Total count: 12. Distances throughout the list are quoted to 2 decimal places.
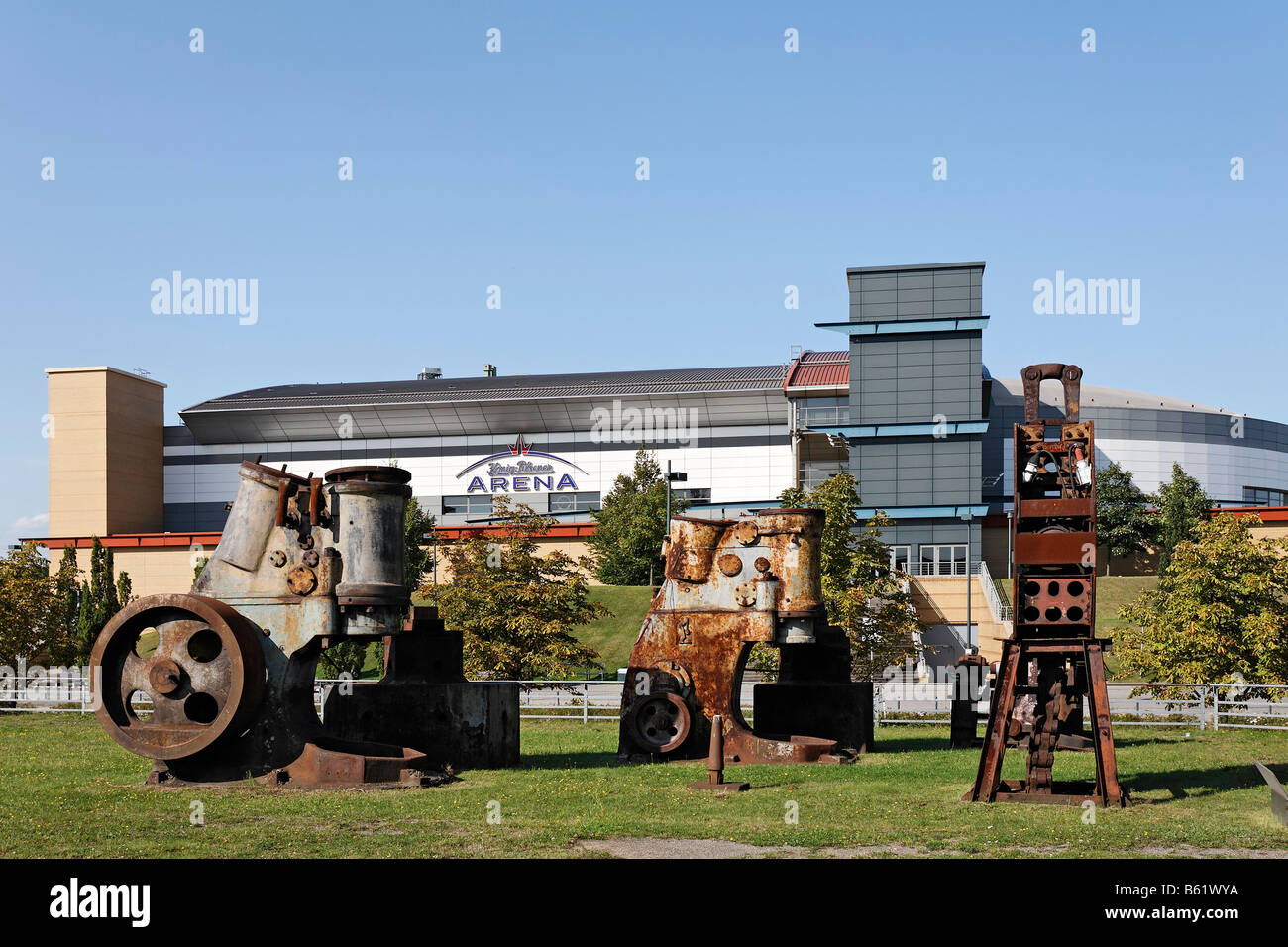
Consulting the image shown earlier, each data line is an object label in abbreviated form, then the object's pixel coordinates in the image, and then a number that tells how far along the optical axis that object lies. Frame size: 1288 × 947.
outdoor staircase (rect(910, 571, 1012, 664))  65.75
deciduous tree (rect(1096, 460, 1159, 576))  81.19
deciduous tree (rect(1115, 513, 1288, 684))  33.69
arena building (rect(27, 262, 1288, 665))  86.62
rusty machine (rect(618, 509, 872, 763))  21.48
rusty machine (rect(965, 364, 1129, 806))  15.88
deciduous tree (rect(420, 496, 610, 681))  38.69
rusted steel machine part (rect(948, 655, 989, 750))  25.53
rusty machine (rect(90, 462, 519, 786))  17.12
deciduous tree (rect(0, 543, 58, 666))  40.22
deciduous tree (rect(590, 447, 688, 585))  77.31
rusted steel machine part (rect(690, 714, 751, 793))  17.42
